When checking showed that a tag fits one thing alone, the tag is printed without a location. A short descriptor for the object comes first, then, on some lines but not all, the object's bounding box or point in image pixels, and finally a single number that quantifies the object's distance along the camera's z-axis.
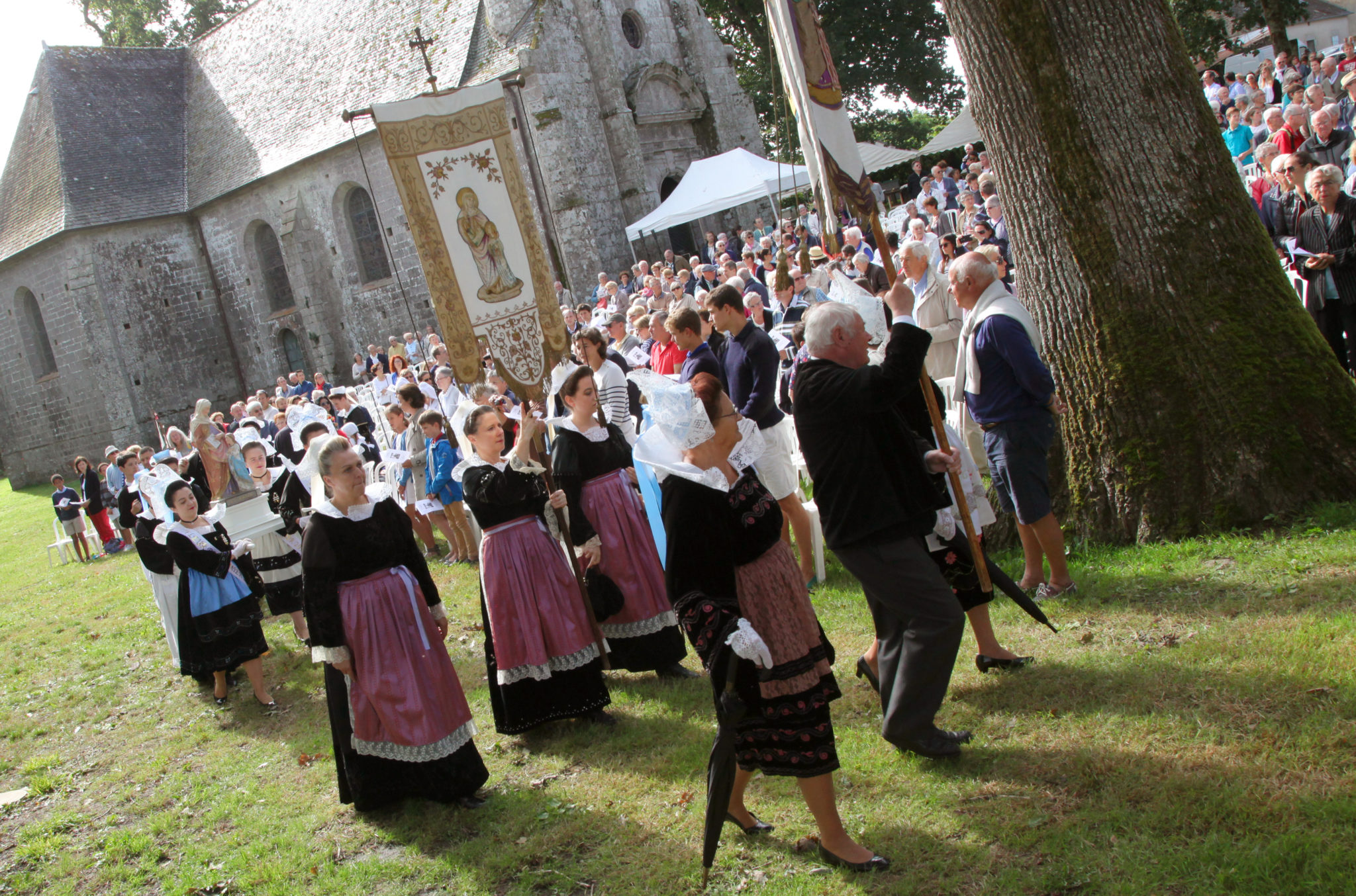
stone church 22.78
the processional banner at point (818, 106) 4.10
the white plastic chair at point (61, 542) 17.39
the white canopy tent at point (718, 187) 20.22
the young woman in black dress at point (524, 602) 5.13
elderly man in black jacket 3.55
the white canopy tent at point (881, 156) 23.69
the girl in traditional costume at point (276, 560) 8.36
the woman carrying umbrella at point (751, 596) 3.23
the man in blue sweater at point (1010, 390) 4.71
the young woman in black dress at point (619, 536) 5.43
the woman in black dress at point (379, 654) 4.44
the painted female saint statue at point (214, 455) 9.13
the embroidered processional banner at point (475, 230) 5.16
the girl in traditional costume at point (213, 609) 6.92
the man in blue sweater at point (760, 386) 6.06
